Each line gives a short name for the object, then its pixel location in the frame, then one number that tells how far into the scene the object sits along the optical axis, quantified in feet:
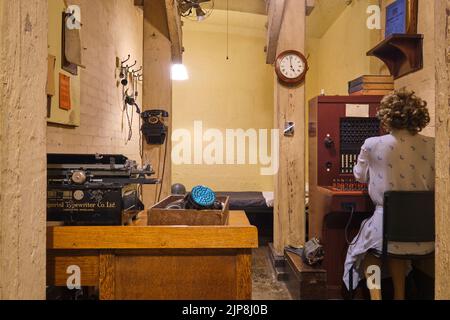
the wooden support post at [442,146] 3.44
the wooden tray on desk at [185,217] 5.12
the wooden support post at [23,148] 3.34
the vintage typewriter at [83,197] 5.14
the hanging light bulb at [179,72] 16.75
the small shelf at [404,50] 9.74
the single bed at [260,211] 15.79
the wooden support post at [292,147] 11.41
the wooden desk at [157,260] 4.93
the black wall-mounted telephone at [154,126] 9.69
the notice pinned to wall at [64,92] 7.50
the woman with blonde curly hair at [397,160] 7.57
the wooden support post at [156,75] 9.89
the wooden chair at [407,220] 6.86
